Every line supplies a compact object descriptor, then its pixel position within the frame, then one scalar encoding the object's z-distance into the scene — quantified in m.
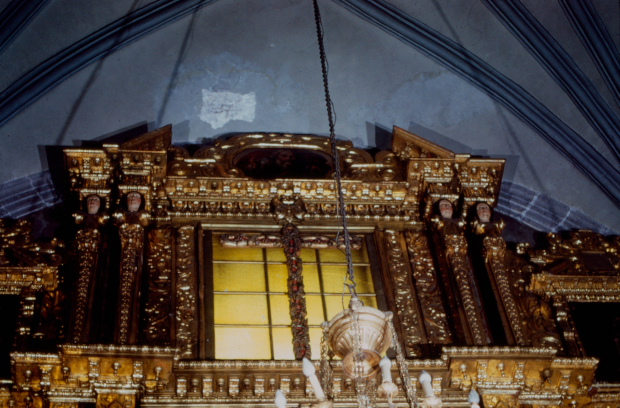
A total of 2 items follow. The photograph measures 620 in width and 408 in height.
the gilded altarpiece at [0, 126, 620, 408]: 6.89
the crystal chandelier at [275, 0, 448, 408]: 5.15
